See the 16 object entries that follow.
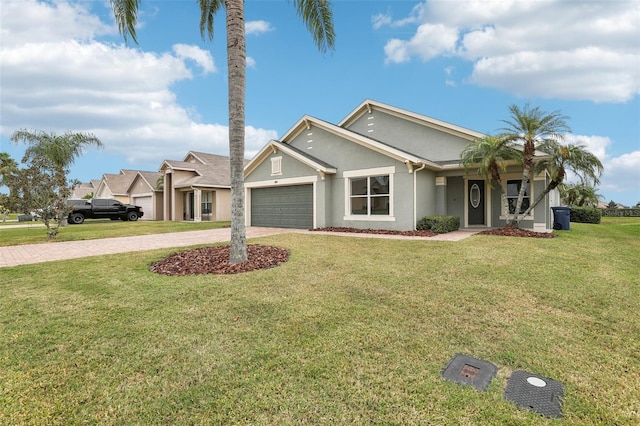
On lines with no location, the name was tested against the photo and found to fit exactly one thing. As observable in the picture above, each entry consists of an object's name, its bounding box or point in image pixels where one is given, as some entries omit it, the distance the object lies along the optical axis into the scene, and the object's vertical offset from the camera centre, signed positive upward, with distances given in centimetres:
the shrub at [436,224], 1338 -69
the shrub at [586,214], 2320 -51
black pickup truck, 2382 -14
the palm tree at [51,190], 1299 +82
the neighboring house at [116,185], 3666 +288
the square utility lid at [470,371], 289 -160
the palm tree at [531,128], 1195 +305
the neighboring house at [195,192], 2555 +144
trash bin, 1546 -53
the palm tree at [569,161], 1173 +172
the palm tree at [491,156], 1255 +214
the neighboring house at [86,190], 5234 +332
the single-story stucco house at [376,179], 1407 +143
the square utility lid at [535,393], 255 -162
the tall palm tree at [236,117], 763 +225
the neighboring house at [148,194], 2955 +140
